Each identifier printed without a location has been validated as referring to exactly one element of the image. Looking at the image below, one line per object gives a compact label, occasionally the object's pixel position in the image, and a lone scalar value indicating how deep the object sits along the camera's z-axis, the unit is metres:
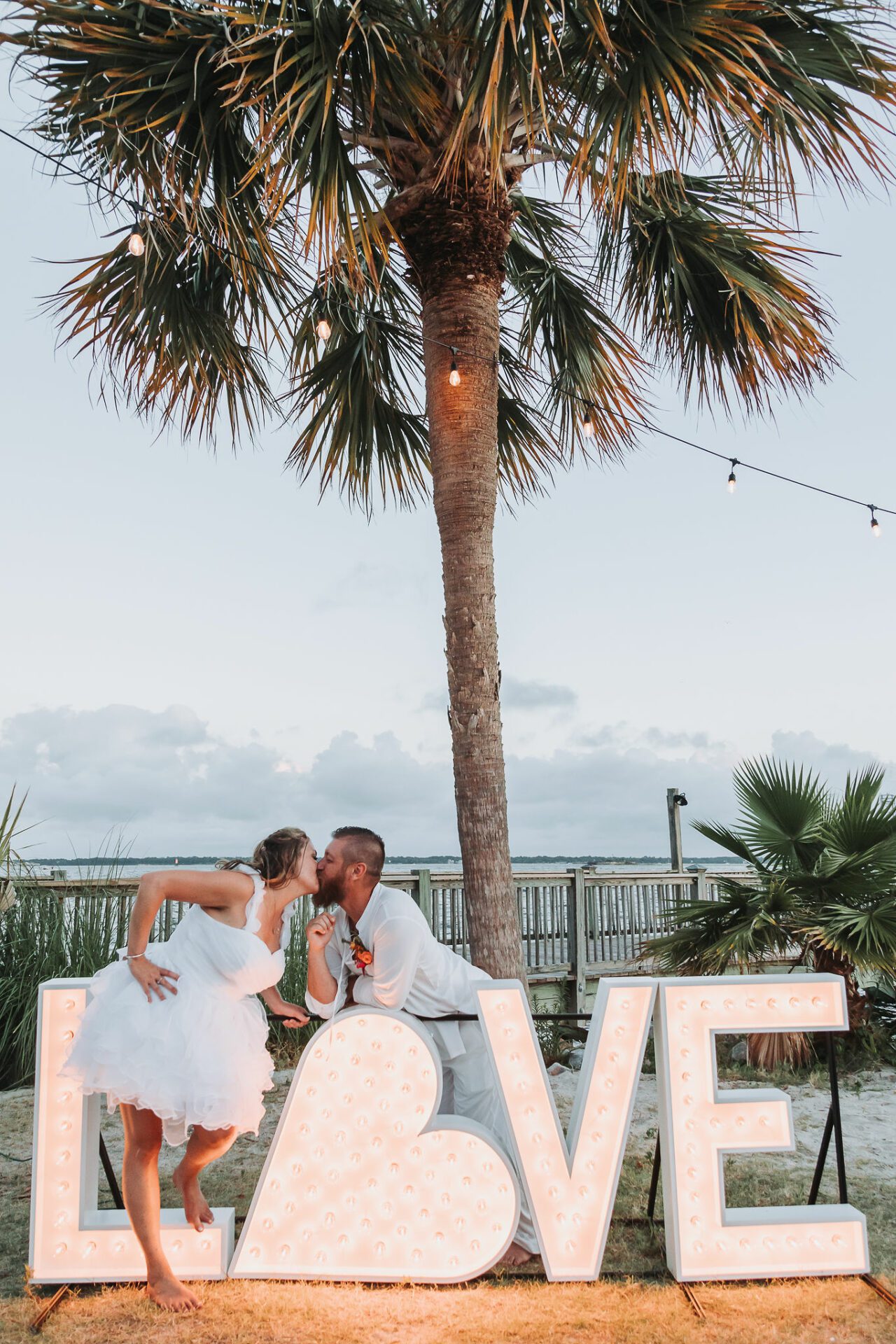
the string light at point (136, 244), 4.48
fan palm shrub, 5.82
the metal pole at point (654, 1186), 3.79
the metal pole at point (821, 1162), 3.38
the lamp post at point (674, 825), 12.25
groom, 3.41
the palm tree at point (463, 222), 4.39
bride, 2.92
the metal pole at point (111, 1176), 3.44
